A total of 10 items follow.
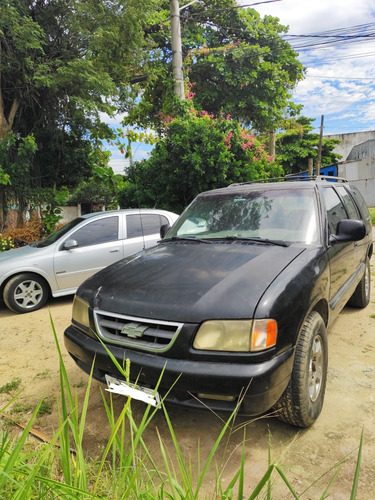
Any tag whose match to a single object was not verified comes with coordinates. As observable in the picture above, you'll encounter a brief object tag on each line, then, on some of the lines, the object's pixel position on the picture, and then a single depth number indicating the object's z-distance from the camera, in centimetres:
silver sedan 510
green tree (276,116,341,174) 2534
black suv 182
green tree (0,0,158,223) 782
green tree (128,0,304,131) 1438
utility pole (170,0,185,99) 1056
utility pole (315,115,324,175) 2212
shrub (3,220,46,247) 882
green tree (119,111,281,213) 848
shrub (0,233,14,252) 797
